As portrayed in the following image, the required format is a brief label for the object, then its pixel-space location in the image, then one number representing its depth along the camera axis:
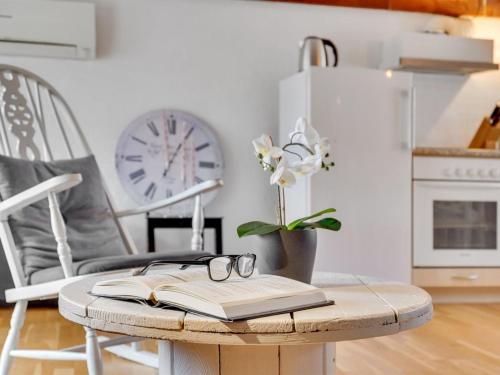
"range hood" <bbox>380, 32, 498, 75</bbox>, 4.15
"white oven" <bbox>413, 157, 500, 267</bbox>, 3.82
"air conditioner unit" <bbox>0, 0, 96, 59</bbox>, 3.80
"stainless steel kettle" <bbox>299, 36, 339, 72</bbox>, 3.82
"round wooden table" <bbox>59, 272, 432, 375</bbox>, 1.05
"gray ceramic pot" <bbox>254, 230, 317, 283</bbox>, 1.41
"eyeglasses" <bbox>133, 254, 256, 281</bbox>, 1.25
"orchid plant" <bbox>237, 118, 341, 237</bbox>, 1.45
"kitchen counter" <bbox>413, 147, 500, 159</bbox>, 3.80
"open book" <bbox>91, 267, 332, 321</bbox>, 1.07
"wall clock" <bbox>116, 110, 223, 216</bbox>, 3.97
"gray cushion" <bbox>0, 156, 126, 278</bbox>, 2.28
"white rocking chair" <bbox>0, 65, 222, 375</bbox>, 2.00
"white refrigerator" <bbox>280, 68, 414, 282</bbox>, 3.69
